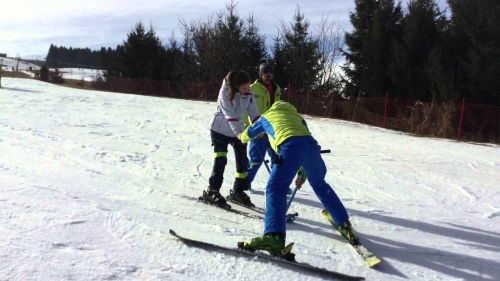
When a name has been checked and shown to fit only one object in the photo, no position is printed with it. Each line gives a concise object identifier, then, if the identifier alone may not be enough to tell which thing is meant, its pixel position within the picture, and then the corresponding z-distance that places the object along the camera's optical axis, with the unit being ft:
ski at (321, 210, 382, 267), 13.29
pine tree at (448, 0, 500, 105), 61.16
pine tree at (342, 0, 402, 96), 76.95
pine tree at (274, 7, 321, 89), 96.58
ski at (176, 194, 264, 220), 17.53
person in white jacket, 17.43
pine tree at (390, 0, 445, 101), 71.36
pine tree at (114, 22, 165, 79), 118.52
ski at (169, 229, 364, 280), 12.26
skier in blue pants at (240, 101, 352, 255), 13.15
